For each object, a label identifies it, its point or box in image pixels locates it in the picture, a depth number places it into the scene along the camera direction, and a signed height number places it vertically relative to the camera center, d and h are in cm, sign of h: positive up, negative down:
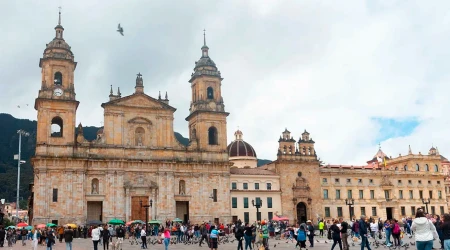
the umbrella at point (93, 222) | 4862 -42
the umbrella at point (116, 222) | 4725 -44
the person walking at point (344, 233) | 2088 -96
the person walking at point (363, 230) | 2028 -84
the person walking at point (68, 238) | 2230 -87
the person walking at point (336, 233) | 2162 -98
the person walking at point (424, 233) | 1152 -59
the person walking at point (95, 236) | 2378 -86
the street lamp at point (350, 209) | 6334 +10
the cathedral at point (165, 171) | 5122 +502
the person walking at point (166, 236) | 2500 -102
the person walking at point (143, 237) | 2931 -120
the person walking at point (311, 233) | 2675 -118
